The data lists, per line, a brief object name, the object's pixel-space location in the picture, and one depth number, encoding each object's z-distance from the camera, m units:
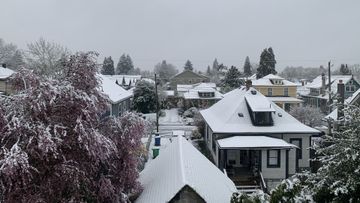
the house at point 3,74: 45.25
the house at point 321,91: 62.56
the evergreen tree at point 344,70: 90.70
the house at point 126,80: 96.38
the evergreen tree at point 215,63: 187.35
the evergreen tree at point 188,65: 142.82
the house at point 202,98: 67.94
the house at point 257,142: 25.67
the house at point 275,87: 64.63
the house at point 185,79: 103.06
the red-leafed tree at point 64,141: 10.16
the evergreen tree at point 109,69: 116.15
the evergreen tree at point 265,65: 83.06
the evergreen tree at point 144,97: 60.69
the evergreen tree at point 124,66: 137.00
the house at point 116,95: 35.09
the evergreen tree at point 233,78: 77.56
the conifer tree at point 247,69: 112.25
